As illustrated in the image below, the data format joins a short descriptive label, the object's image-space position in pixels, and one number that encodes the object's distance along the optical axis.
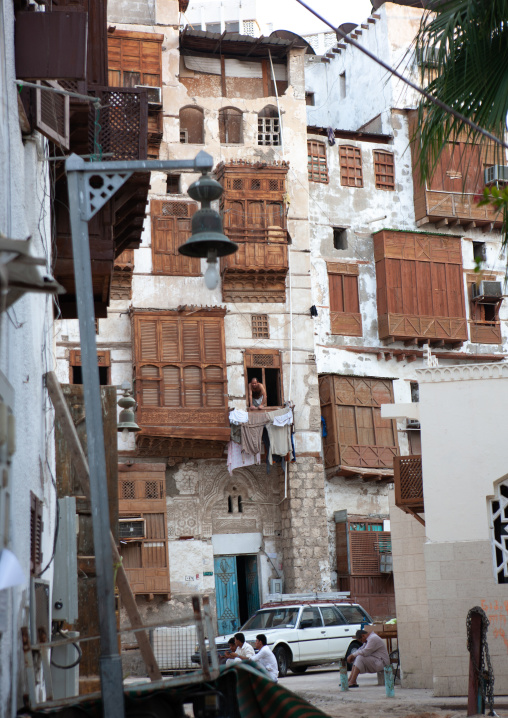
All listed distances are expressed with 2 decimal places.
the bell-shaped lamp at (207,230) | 8.14
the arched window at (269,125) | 33.16
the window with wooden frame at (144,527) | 28.72
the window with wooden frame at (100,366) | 29.58
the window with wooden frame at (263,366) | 31.20
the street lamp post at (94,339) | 7.24
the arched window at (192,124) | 32.78
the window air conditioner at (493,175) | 35.31
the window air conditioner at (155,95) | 31.61
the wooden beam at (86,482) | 9.18
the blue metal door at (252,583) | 30.86
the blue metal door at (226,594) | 30.20
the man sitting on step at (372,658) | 20.78
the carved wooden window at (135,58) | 31.77
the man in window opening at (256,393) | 30.53
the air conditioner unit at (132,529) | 28.72
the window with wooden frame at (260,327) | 31.52
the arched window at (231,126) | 32.97
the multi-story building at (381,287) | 31.61
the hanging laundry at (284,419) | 30.16
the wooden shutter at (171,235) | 31.11
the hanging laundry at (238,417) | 29.97
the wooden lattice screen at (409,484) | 20.49
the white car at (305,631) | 24.36
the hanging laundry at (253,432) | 29.78
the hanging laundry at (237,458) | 29.98
